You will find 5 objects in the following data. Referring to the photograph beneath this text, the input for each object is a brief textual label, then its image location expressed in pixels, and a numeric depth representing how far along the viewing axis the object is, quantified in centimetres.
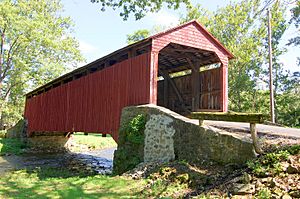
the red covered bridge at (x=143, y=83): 934
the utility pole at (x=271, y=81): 1400
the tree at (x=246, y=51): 2339
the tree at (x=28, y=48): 2181
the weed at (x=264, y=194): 400
